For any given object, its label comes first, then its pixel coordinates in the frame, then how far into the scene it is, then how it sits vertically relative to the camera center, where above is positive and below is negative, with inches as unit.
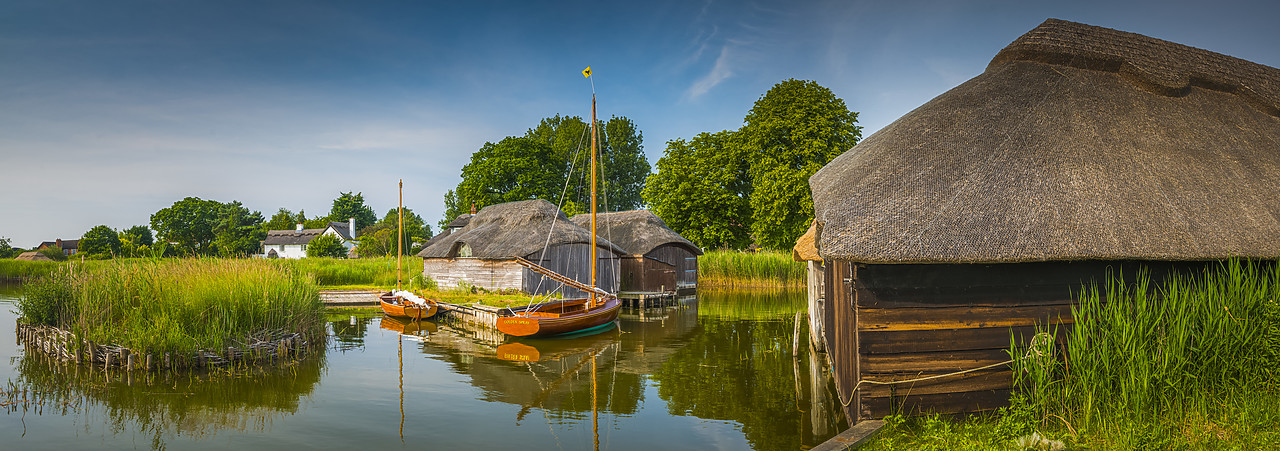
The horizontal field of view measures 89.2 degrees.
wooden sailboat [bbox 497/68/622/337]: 627.8 -58.2
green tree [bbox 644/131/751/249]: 1456.7 +141.3
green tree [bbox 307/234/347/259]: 1865.2 +43.7
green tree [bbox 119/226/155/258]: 2342.3 +114.0
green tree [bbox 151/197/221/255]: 2524.6 +164.3
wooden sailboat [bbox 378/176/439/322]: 803.4 -57.3
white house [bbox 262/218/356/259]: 2596.0 +91.7
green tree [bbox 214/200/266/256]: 2518.5 +139.6
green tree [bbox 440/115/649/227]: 1839.3 +274.6
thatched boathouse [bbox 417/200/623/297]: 935.0 +8.3
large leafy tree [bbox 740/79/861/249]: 1282.0 +212.0
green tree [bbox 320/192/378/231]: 3107.8 +252.9
